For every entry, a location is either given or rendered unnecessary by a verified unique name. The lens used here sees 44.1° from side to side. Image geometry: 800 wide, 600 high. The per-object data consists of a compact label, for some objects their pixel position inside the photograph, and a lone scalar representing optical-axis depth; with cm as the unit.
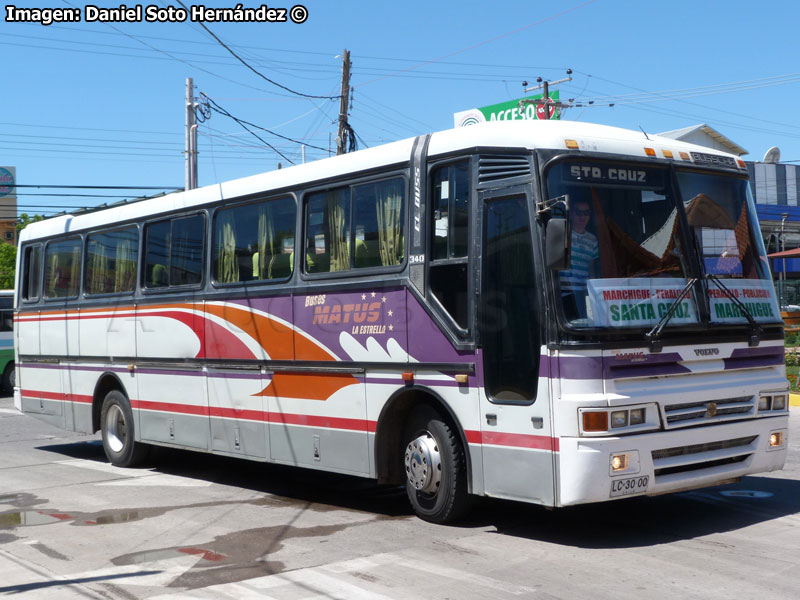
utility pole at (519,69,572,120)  3807
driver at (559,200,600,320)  754
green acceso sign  4094
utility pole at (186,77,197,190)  3102
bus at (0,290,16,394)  2745
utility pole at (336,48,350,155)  3080
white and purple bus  756
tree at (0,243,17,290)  6706
